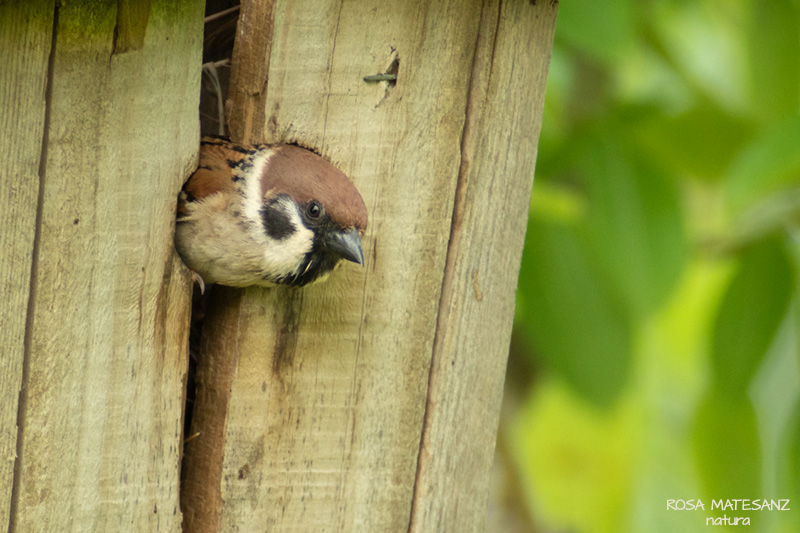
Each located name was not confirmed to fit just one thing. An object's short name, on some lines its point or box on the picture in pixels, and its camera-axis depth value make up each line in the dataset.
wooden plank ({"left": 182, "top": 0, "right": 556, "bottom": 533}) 3.92
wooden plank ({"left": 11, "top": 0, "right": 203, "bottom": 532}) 3.40
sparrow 3.85
